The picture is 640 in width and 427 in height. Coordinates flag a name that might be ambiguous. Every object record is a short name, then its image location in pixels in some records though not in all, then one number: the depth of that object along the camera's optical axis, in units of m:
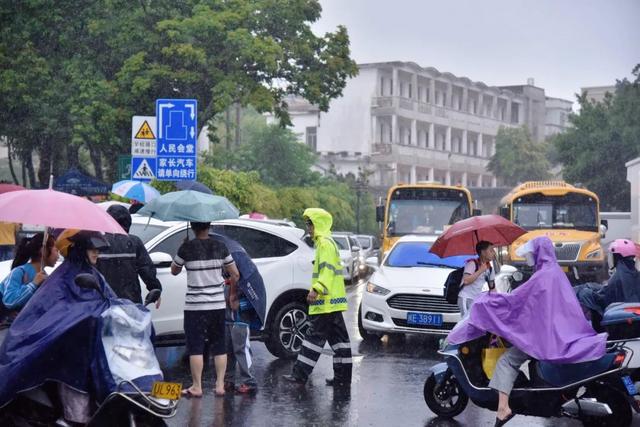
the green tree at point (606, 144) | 59.56
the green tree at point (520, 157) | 86.62
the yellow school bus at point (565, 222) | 27.97
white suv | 13.17
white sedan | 15.05
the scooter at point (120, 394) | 6.54
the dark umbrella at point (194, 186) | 11.85
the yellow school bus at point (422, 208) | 27.88
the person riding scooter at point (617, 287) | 9.80
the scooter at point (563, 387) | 8.72
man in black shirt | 9.85
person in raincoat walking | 11.78
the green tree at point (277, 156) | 55.44
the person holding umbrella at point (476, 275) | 11.08
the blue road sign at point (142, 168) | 22.50
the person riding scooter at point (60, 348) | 6.53
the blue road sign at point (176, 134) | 21.12
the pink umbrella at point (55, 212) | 7.17
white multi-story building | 82.44
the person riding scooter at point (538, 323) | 8.59
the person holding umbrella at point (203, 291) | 10.51
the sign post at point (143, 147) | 22.31
